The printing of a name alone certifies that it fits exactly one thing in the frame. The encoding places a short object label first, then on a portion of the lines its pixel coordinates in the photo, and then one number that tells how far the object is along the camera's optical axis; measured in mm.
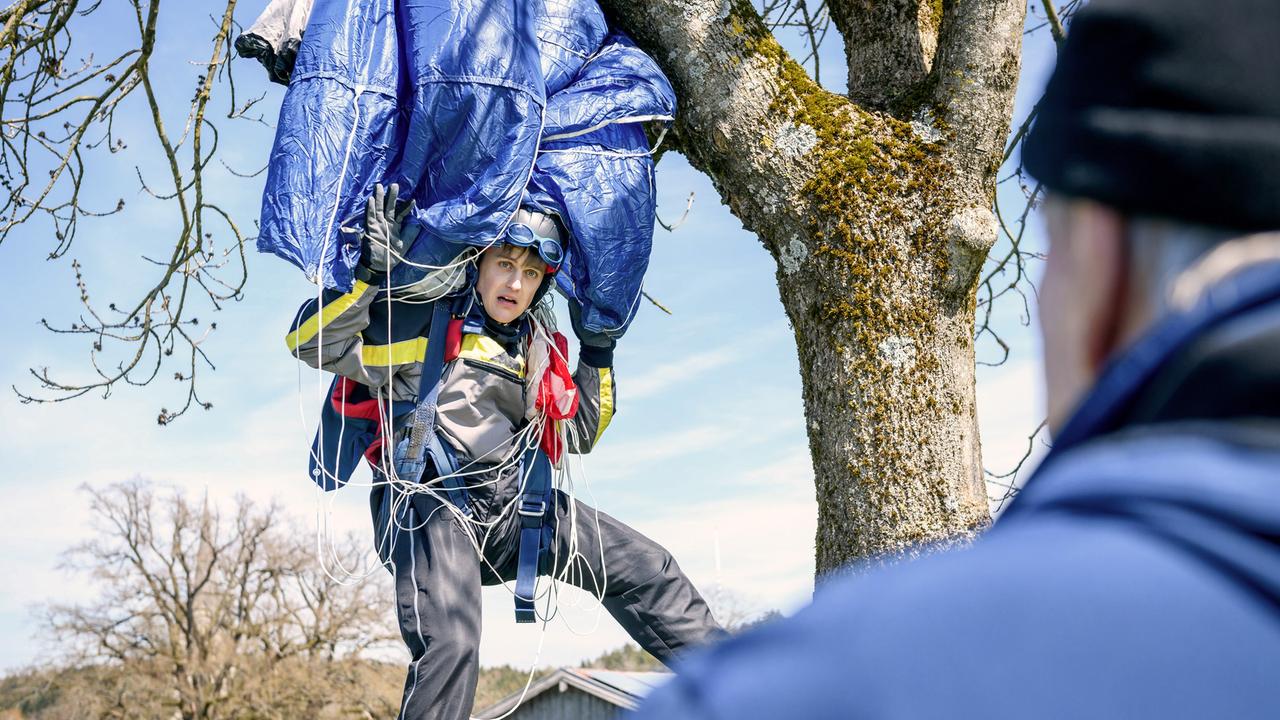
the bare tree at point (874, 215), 2602
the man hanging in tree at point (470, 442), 2770
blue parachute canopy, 2631
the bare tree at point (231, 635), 19328
